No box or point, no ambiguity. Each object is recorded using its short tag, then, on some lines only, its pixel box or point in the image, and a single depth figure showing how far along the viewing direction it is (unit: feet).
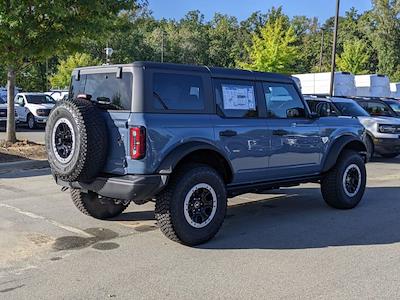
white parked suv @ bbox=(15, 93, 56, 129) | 72.43
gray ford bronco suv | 18.11
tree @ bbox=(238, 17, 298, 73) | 134.10
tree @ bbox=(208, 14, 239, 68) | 246.41
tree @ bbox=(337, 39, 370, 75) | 163.12
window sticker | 20.85
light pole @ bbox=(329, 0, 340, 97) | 78.48
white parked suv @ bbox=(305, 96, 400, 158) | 46.93
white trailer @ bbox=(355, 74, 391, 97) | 91.97
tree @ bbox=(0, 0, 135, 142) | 37.88
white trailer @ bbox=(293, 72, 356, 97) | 87.92
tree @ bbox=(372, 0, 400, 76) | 194.18
